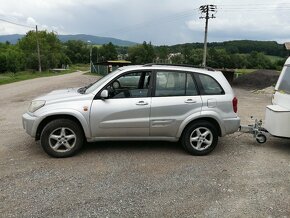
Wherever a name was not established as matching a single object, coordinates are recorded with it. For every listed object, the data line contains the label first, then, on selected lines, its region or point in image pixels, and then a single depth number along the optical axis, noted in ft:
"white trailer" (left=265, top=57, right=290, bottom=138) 13.73
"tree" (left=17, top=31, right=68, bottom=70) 141.93
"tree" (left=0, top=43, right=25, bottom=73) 163.21
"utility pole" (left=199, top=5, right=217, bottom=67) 90.42
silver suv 12.62
